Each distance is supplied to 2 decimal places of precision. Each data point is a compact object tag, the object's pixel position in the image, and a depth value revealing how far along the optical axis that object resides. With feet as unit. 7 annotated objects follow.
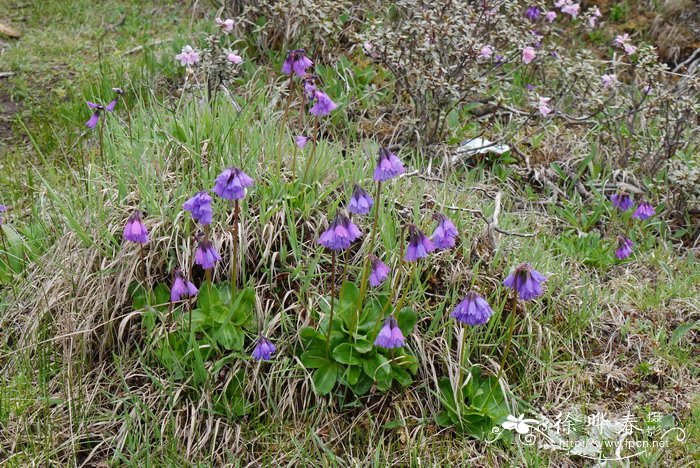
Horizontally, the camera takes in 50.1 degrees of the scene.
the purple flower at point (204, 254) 8.60
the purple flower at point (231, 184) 8.29
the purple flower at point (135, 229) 8.63
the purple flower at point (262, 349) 8.94
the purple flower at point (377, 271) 8.65
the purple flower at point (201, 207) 8.50
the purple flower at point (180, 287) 8.78
